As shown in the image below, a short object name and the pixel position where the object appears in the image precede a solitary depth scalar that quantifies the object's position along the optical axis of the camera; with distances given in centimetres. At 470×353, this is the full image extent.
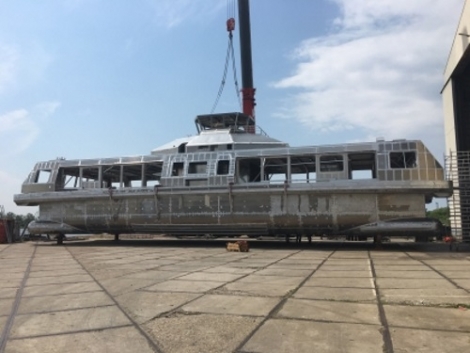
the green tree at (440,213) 5871
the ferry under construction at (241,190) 1902
